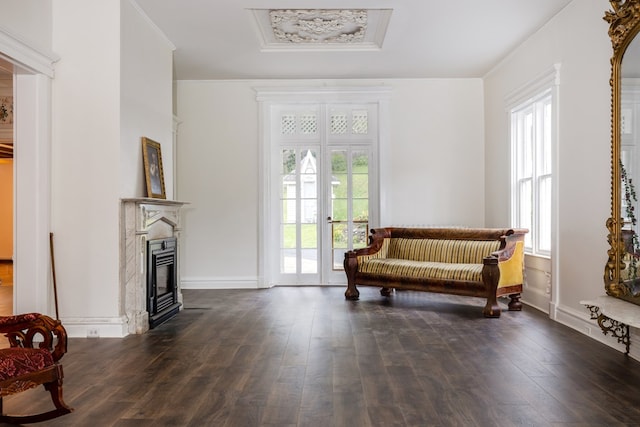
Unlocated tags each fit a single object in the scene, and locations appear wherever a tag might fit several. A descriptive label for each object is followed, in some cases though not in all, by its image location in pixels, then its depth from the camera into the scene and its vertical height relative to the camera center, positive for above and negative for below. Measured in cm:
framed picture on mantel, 482 +43
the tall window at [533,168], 535 +48
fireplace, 434 -46
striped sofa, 519 -63
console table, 307 -67
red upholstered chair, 226 -71
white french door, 727 +34
